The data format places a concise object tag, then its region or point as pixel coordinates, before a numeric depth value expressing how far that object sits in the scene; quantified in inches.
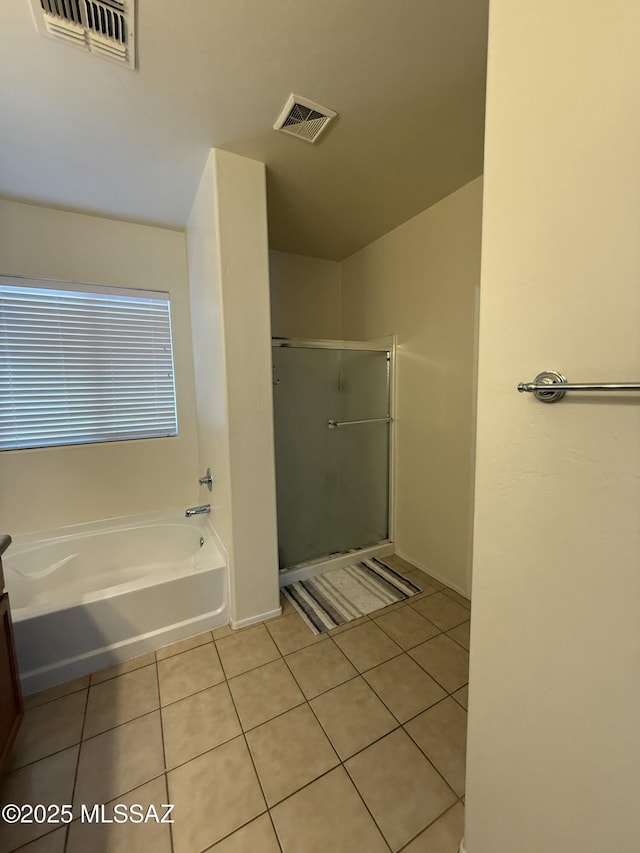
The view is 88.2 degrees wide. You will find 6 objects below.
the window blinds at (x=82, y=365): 81.2
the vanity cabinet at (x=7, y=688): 42.5
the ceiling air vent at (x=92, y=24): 38.7
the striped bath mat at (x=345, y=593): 76.1
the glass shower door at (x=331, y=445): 89.8
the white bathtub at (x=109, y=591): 58.8
